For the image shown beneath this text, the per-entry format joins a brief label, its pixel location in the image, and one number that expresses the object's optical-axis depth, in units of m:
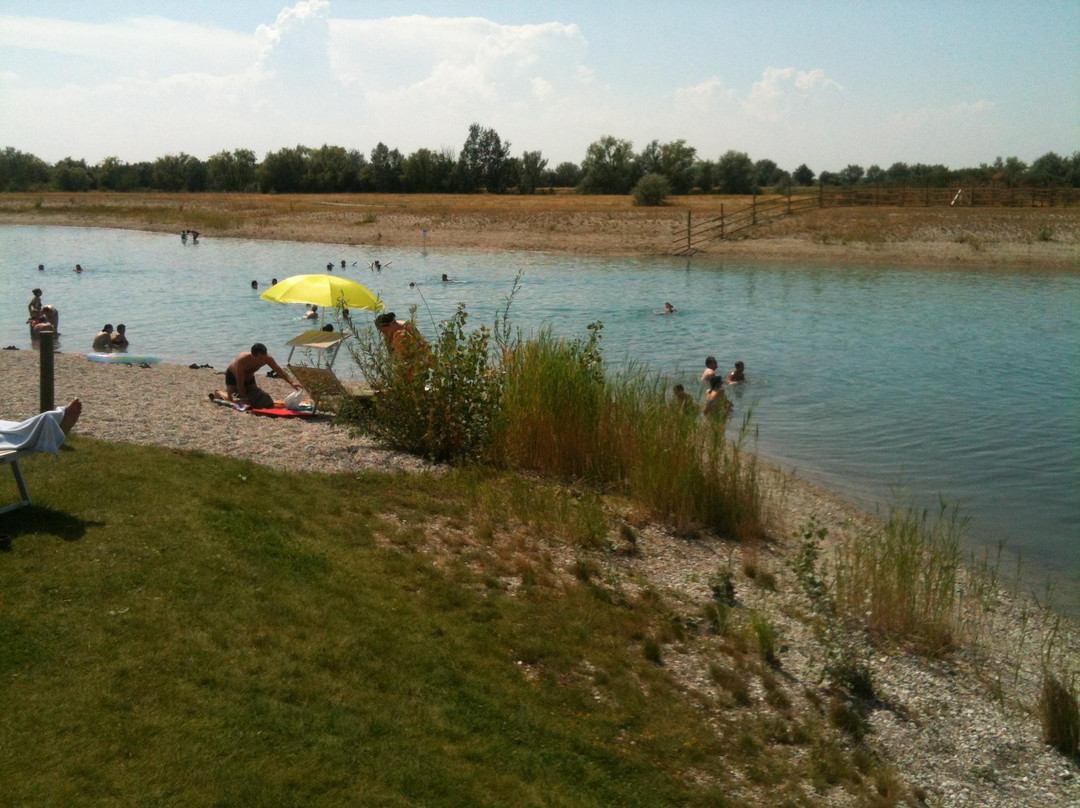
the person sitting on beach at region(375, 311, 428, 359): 11.21
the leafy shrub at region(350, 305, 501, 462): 10.97
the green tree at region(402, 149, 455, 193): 117.50
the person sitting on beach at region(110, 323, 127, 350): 22.08
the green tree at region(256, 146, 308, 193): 120.31
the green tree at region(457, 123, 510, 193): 117.50
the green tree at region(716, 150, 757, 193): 102.94
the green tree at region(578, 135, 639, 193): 107.06
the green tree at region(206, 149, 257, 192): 128.50
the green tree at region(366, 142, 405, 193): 118.19
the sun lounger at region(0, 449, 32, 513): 7.06
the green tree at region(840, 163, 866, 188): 124.38
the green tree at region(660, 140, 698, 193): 103.75
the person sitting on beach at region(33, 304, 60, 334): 21.88
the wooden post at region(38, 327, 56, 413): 9.91
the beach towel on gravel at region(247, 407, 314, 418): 13.23
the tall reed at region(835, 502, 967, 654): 7.80
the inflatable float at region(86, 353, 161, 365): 19.06
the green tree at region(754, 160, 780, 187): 112.62
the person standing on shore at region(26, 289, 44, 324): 23.61
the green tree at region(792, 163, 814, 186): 122.11
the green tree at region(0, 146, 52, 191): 120.75
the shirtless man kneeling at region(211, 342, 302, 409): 14.06
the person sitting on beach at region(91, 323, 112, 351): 21.83
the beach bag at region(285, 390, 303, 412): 13.47
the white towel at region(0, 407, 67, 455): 7.24
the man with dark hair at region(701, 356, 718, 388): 17.08
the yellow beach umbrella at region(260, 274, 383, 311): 14.27
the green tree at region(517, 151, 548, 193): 120.19
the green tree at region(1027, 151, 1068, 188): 72.39
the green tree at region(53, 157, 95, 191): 128.00
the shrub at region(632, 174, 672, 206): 76.75
